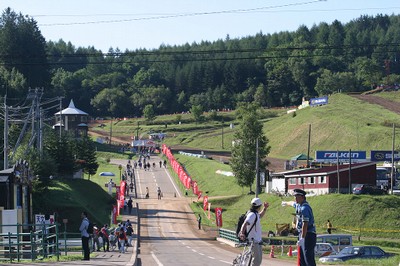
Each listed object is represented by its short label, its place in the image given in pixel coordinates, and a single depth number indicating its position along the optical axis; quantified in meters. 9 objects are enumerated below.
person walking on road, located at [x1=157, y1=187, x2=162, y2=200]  97.69
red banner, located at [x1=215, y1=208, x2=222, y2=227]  71.11
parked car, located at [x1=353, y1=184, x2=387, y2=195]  77.31
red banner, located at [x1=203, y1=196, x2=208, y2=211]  83.32
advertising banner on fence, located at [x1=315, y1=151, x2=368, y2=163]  100.62
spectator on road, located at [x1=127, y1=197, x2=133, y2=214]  84.88
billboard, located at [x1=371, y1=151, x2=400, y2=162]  103.12
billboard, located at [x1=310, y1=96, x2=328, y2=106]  166.62
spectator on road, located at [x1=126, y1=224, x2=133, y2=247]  60.17
